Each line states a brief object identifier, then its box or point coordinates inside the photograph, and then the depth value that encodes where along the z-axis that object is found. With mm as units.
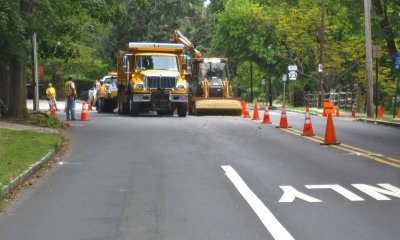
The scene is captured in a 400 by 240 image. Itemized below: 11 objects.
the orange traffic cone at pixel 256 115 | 29512
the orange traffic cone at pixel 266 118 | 26047
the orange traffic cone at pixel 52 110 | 33984
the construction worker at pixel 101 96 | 39025
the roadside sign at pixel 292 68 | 48875
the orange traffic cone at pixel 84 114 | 27766
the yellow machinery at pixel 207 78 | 36938
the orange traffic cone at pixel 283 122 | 23391
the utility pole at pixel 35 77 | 28156
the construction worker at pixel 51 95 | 37125
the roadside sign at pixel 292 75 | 48831
